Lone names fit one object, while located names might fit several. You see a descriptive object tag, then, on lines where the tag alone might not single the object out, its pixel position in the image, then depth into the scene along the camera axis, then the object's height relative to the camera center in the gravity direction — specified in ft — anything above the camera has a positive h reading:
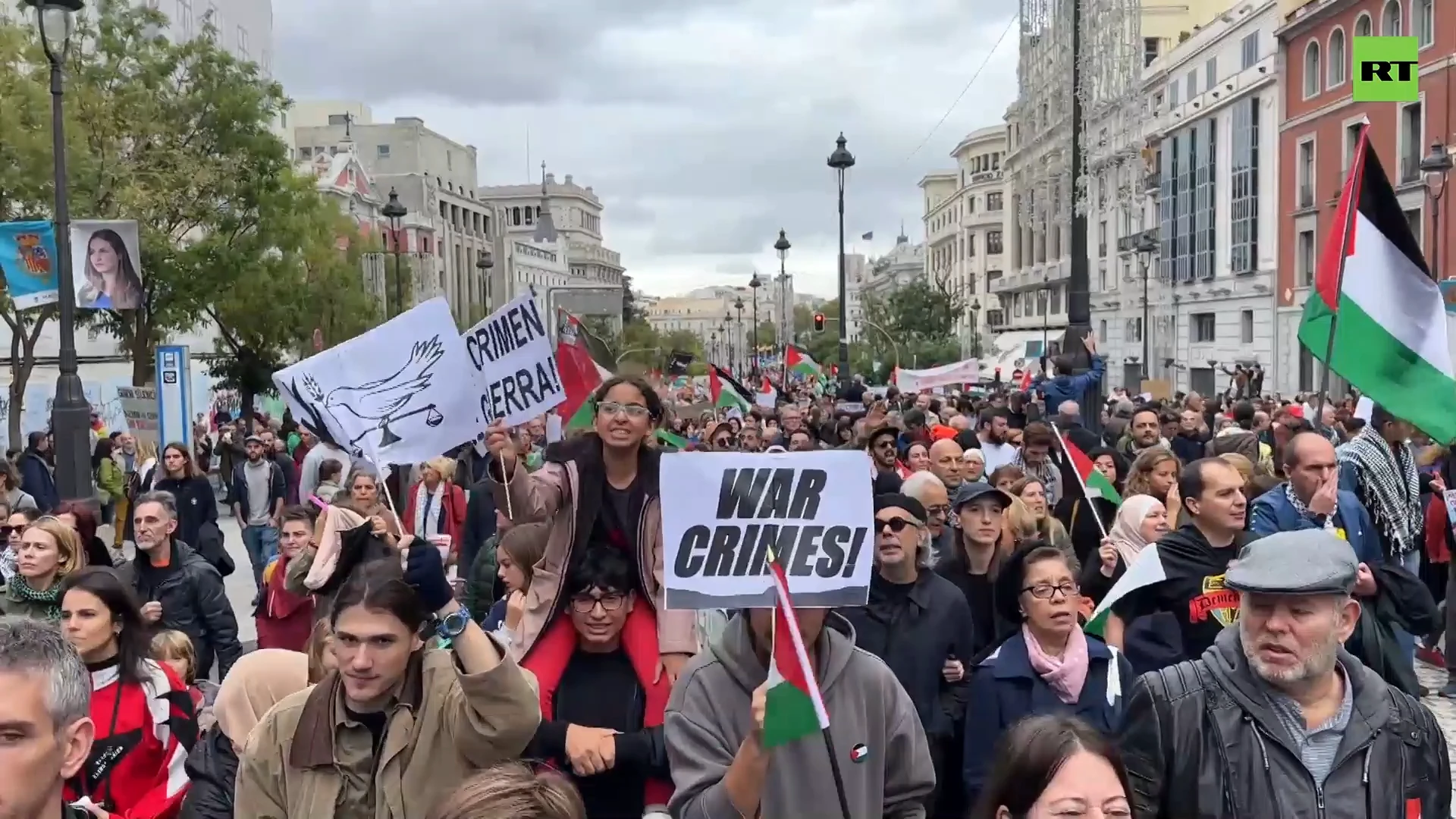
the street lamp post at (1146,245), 112.16 +7.84
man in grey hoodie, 11.09 -3.39
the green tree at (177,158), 76.28 +12.18
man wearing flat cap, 9.83 -3.01
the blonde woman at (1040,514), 21.04 -2.98
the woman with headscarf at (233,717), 12.01 -3.30
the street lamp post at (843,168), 83.71 +11.33
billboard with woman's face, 49.01 +3.57
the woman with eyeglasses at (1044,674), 14.10 -3.67
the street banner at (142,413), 53.36 -2.26
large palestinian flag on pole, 19.45 +0.24
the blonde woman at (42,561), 17.61 -2.76
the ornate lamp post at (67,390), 43.09 -1.03
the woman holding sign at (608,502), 14.25 -1.78
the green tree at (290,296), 86.99 +4.62
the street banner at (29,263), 47.34 +3.53
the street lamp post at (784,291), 123.85 +6.10
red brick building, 112.78 +19.31
